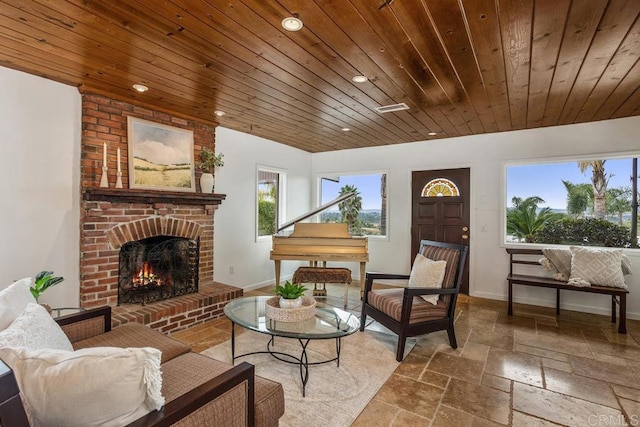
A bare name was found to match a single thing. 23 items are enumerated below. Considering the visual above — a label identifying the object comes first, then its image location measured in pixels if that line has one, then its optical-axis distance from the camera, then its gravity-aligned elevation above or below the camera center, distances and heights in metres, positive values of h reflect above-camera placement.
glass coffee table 2.35 -0.84
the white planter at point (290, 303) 2.59 -0.69
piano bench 4.41 -0.80
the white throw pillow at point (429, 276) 3.11 -0.57
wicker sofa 1.11 -0.78
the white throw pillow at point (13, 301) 1.40 -0.40
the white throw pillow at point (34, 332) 1.21 -0.47
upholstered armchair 2.91 -0.83
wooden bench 3.55 -0.81
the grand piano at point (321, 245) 4.61 -0.42
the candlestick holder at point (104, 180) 3.35 +0.38
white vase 4.28 +0.46
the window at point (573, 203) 4.26 +0.20
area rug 2.15 -1.28
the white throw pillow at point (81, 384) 0.99 -0.52
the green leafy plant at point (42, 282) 2.26 -0.47
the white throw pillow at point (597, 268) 3.73 -0.60
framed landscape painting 3.67 +0.72
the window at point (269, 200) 5.63 +0.30
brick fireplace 3.31 -0.06
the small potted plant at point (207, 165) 4.29 +0.70
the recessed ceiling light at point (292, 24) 2.04 +1.24
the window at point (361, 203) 6.04 +0.27
